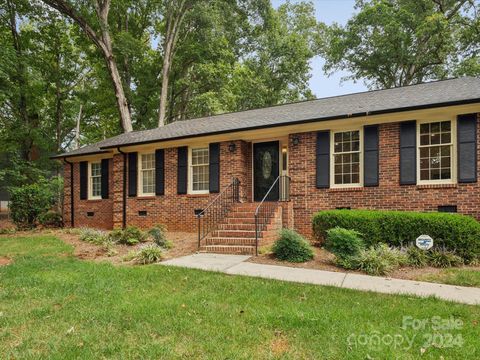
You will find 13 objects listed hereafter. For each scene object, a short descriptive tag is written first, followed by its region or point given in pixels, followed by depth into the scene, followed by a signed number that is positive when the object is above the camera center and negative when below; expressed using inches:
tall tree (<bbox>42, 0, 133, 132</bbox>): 676.7 +324.3
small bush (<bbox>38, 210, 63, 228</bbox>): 559.9 -72.0
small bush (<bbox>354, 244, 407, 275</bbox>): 230.2 -58.9
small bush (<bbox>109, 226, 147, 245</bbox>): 348.9 -63.6
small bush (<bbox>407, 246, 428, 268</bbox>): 247.8 -59.3
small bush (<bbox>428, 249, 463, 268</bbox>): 246.5 -60.2
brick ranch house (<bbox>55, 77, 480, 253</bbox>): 315.6 +20.1
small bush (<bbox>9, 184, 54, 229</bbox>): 530.6 -43.5
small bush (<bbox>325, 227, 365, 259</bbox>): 251.3 -49.2
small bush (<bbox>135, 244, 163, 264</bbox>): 272.3 -64.8
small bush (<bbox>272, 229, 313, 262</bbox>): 266.3 -57.0
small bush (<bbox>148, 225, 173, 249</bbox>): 332.5 -63.0
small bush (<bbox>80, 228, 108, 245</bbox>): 369.5 -69.4
